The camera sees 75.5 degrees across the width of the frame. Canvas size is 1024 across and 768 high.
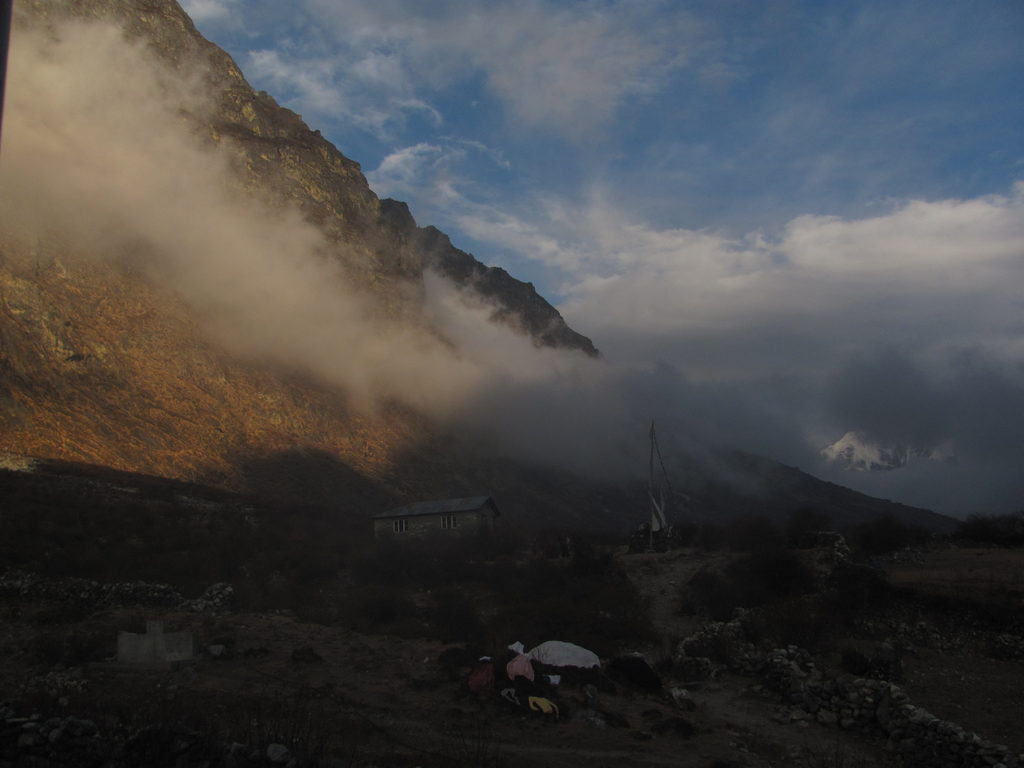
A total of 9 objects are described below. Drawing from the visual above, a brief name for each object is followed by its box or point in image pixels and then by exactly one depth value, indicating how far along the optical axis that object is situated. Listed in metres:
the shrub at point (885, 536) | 29.38
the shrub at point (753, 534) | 31.73
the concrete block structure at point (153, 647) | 13.94
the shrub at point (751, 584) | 21.81
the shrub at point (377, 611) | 20.47
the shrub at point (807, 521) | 36.16
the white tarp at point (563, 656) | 15.15
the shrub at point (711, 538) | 35.31
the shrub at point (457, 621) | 18.78
